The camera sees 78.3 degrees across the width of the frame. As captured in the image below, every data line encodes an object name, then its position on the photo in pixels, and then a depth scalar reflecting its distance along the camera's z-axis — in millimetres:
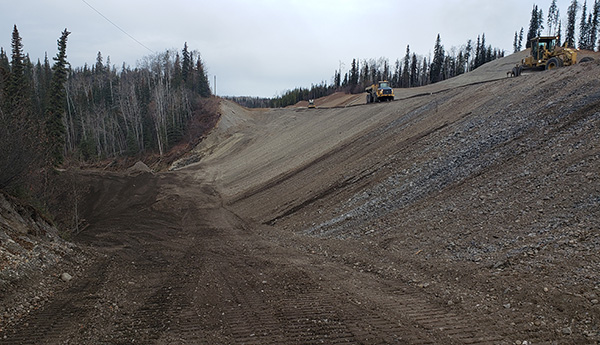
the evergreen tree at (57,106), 27259
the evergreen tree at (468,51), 102250
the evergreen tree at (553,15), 97000
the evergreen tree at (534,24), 93538
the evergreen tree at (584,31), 82862
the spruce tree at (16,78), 28478
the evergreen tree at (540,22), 94162
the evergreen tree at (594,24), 78256
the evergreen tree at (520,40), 103175
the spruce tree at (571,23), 84562
